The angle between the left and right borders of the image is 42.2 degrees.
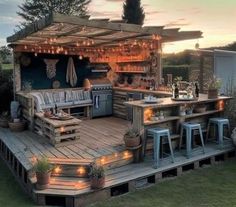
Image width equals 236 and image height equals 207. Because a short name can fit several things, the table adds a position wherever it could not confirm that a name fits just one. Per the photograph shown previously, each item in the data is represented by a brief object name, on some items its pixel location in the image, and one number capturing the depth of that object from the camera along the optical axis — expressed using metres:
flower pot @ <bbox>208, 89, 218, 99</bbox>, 6.62
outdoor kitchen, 4.97
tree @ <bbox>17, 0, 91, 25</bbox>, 27.06
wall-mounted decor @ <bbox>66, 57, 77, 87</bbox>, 9.84
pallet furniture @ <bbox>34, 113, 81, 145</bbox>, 6.14
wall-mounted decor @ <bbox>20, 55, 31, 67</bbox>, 8.84
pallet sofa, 7.55
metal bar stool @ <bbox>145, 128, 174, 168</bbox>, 5.38
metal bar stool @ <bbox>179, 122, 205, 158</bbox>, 5.87
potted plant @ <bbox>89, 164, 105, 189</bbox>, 4.47
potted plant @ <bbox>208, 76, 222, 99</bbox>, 6.63
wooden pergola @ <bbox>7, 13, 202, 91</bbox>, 5.16
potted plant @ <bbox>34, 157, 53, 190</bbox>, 4.45
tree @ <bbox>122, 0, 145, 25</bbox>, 22.72
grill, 9.47
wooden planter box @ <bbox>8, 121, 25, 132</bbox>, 7.62
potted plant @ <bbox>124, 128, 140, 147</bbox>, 5.54
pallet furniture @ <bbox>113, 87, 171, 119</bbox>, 8.96
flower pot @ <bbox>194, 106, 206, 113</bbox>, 6.52
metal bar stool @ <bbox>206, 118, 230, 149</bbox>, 6.48
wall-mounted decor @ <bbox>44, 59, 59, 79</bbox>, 9.45
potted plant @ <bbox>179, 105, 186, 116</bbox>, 6.16
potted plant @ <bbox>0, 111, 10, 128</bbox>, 8.13
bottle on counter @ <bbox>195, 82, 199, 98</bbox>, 6.56
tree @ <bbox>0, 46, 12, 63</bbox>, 14.58
